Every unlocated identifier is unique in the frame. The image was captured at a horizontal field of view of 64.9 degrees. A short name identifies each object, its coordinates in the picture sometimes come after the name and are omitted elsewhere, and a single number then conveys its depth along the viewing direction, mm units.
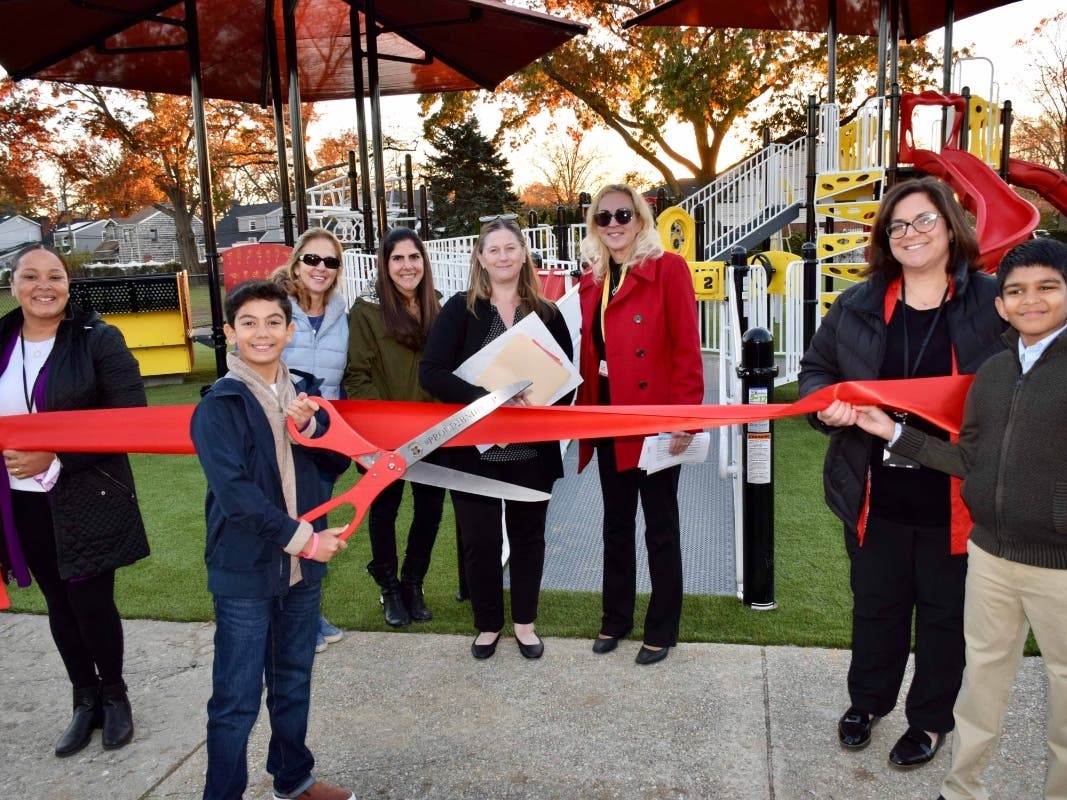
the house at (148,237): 92562
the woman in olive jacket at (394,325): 3975
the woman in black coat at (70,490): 3166
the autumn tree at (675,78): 24969
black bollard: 4012
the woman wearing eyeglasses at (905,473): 2768
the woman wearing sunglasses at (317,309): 3902
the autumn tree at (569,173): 47812
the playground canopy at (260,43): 7070
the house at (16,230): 84812
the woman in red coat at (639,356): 3611
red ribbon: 3080
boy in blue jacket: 2479
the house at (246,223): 85750
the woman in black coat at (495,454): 3686
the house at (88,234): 81562
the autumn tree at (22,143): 23969
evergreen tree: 41438
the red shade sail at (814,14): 10453
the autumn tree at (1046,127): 36062
